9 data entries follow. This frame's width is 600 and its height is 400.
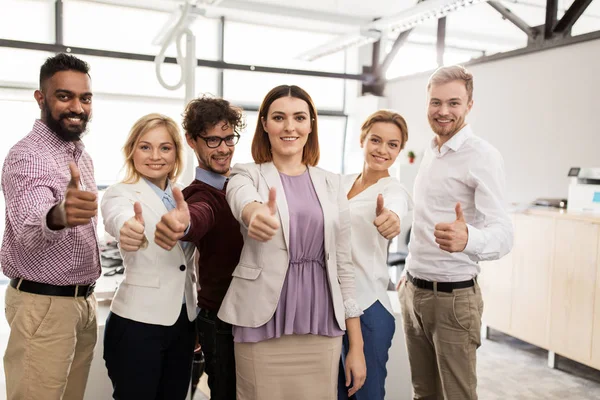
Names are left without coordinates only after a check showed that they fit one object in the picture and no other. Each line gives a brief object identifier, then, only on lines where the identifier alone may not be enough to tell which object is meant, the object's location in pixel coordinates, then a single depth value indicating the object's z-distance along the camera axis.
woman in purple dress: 1.47
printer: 3.82
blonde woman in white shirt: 1.76
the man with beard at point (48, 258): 1.66
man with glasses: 1.65
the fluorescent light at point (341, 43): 4.91
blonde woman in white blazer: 1.69
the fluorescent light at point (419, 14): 3.83
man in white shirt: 2.01
